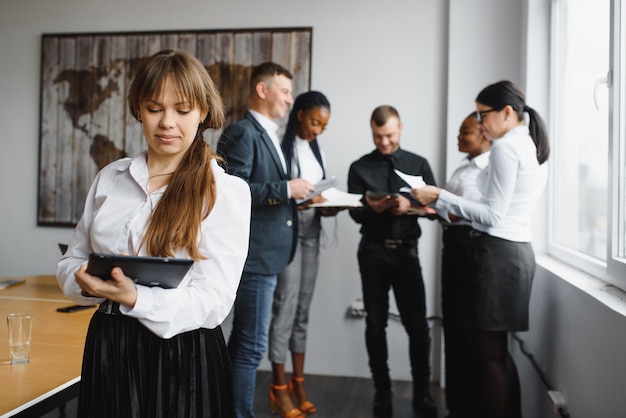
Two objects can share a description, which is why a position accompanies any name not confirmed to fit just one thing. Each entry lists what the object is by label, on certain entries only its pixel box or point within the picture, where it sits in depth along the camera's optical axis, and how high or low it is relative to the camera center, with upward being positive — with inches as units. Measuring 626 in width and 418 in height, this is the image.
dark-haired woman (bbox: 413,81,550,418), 89.1 -3.7
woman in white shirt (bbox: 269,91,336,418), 115.4 -13.4
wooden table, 52.0 -17.0
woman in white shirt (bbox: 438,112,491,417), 111.7 -9.8
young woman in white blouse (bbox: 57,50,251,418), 49.3 -4.0
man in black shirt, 118.7 -14.0
